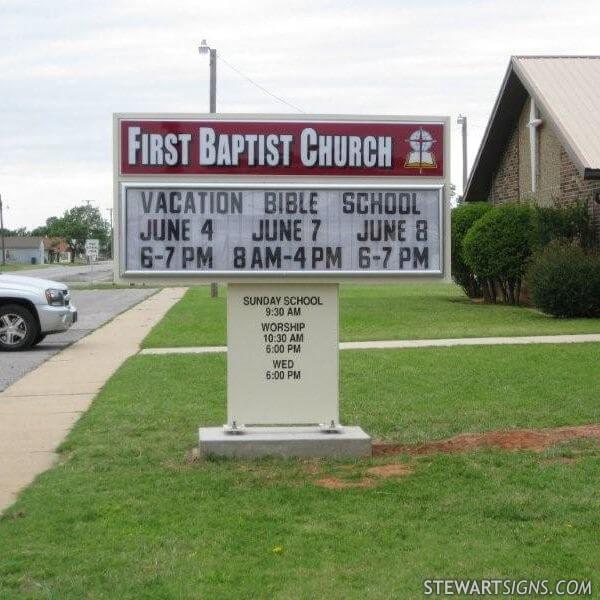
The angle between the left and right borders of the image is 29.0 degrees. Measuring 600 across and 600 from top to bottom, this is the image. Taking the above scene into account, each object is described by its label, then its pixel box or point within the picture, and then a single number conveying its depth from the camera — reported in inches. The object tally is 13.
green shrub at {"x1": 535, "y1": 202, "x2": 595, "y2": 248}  1024.2
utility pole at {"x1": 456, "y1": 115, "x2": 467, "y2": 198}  2103.8
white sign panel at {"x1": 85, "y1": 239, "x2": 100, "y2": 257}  2828.2
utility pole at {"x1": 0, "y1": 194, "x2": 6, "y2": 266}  4426.7
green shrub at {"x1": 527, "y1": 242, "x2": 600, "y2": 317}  956.6
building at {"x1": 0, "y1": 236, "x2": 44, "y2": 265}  6545.3
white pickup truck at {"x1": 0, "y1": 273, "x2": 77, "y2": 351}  762.2
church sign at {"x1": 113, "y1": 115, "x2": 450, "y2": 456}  368.2
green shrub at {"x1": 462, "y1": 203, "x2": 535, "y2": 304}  1160.2
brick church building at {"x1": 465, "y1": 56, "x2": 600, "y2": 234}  1039.6
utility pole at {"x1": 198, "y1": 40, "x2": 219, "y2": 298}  1454.2
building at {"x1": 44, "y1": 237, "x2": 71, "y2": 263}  7209.6
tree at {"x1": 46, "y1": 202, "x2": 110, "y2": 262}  6515.8
